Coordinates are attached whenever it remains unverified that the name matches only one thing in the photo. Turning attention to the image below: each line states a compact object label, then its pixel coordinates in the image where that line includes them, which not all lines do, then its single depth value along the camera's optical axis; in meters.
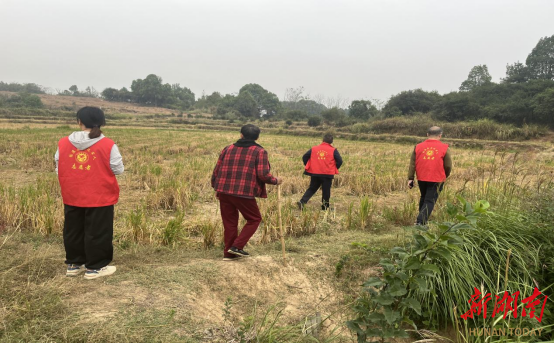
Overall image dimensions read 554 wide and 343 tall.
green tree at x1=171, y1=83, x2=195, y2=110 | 93.56
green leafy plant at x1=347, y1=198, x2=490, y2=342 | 1.89
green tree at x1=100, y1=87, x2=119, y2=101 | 92.25
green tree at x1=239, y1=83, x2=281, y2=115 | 79.75
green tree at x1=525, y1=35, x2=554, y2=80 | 43.41
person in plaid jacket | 3.32
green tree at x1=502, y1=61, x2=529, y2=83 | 45.22
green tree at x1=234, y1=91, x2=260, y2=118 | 70.25
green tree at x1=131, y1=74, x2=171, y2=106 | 88.94
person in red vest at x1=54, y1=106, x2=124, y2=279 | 2.82
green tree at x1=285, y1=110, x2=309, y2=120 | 60.00
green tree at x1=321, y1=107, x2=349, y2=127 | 46.07
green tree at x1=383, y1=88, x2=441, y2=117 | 43.03
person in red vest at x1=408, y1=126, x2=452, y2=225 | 4.54
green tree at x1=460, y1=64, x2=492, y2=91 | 57.47
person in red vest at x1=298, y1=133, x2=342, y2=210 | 5.89
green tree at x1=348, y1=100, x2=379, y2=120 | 50.03
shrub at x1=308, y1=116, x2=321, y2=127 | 46.66
